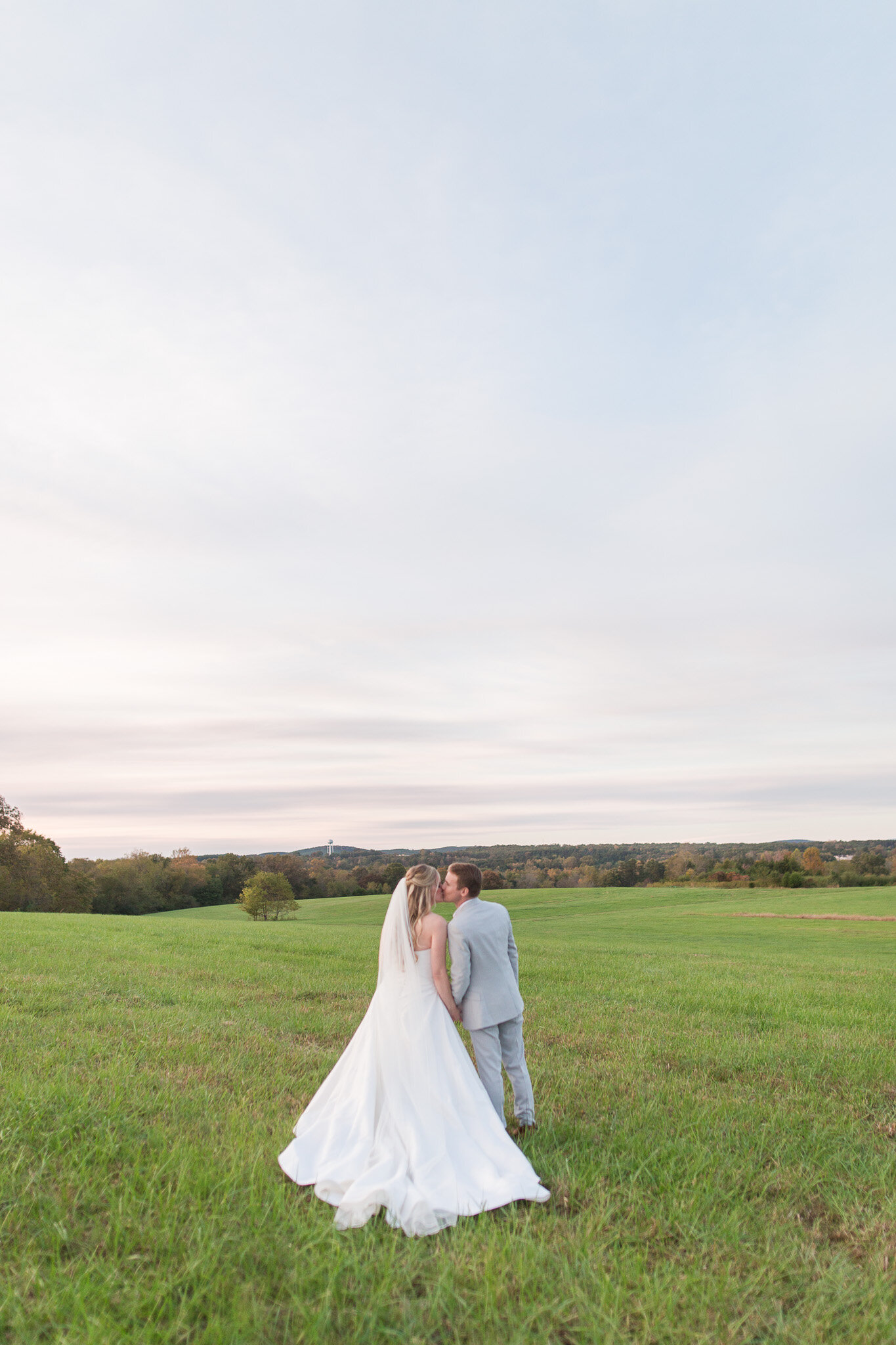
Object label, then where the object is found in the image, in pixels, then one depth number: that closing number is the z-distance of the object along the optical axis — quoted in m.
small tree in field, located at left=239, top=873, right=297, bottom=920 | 65.25
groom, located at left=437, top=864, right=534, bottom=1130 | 6.68
